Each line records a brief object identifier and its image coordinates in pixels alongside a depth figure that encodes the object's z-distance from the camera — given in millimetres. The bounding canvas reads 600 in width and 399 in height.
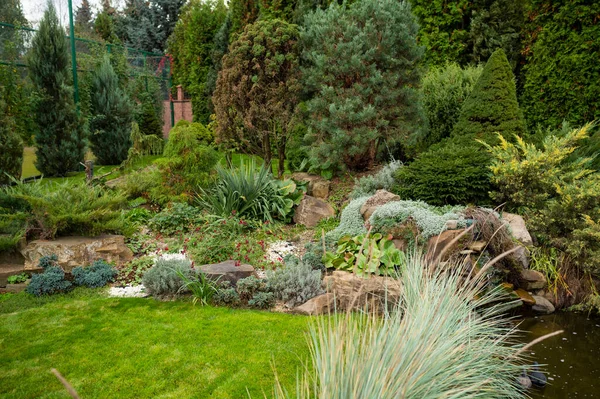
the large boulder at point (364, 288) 4424
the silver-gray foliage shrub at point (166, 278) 4645
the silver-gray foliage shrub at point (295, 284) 4562
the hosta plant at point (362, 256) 4836
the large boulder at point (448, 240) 5078
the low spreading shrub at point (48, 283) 4742
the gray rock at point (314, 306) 4359
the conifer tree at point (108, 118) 12227
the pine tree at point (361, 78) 7395
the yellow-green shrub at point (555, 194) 5102
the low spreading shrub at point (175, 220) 6516
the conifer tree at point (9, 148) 8766
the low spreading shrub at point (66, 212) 5418
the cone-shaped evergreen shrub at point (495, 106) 6902
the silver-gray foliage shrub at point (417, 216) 5211
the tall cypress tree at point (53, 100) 10148
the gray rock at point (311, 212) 6957
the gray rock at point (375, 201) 5968
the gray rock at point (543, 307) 5062
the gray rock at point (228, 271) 4746
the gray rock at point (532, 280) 5242
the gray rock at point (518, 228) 5359
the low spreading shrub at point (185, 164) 7250
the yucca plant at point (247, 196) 6855
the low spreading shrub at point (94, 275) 5008
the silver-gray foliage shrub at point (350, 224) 5867
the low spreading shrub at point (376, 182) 7020
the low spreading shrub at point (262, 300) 4504
